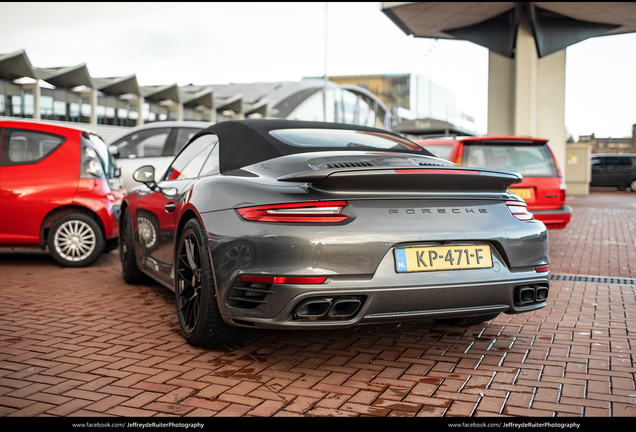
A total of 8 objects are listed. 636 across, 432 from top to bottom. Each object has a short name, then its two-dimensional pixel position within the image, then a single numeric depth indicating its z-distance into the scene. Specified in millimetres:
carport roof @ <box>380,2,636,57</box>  21125
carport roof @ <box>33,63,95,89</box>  34188
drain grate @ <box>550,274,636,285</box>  6277
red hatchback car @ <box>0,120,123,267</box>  6684
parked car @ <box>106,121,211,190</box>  10047
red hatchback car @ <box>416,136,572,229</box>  7809
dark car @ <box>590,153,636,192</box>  29344
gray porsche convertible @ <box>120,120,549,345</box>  2902
